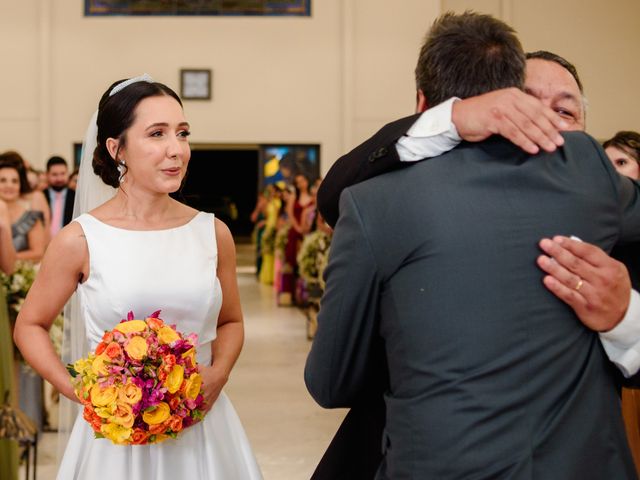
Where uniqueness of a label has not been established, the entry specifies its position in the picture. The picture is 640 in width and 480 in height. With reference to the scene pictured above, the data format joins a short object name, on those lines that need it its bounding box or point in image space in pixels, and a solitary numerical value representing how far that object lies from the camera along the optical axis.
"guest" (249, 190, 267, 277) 18.52
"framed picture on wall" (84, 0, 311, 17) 17.38
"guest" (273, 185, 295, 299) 15.22
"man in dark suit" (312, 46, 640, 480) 1.75
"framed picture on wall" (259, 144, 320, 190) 17.66
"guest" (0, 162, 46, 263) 7.11
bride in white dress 2.98
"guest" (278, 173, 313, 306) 14.46
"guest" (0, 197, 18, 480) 4.49
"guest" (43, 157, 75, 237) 10.51
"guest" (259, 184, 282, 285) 16.64
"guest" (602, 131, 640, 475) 2.01
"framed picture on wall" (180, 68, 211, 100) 17.34
